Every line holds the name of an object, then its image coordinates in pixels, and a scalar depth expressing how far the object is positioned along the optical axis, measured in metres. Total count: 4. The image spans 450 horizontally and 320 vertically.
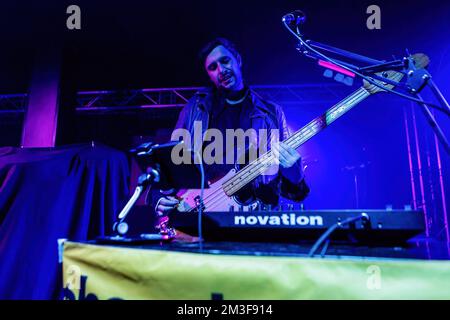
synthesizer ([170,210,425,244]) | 0.75
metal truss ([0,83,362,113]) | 4.23
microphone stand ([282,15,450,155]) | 0.93
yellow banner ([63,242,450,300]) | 0.58
